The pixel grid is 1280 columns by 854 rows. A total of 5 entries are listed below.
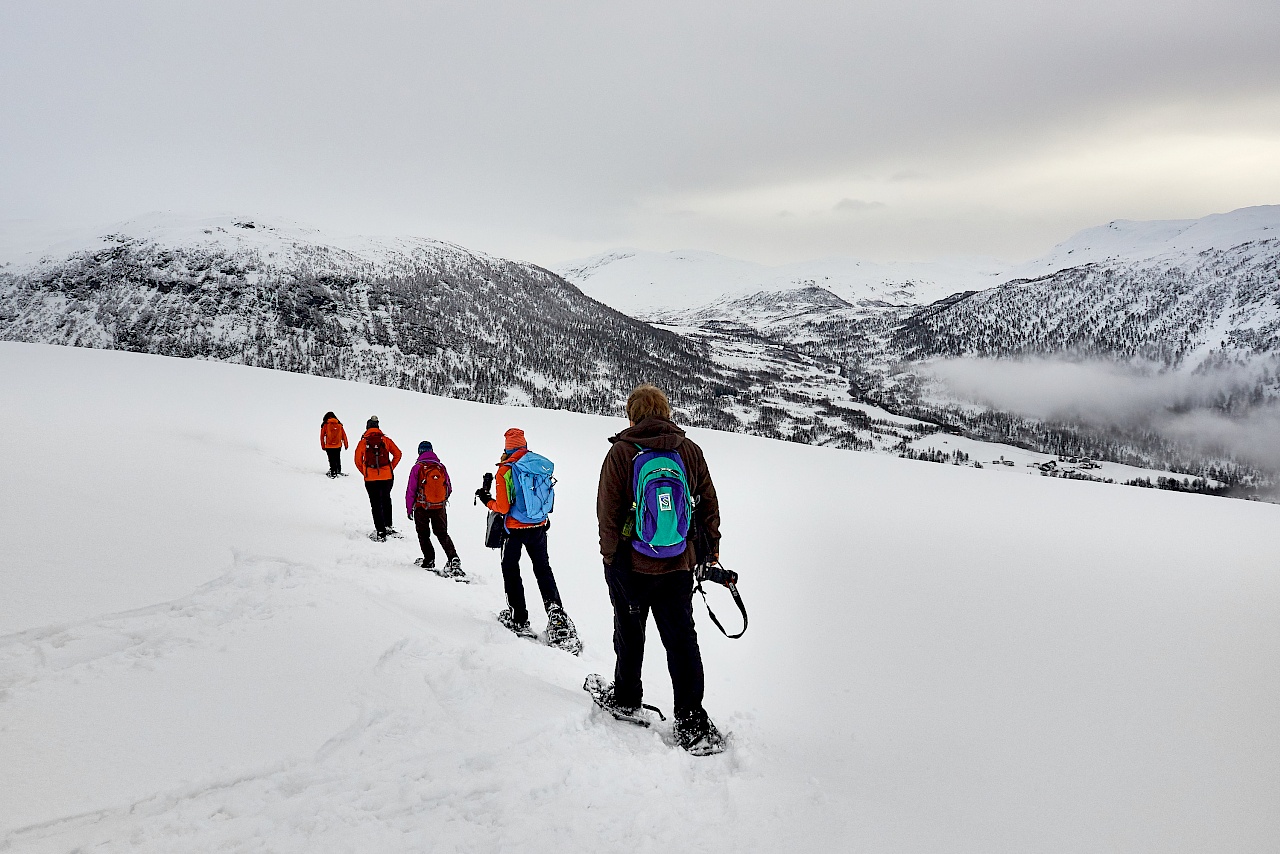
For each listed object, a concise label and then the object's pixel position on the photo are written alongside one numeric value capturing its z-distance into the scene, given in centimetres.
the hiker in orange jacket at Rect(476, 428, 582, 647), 632
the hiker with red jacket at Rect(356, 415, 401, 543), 945
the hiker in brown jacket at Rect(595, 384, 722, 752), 419
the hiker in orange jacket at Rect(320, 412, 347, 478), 1319
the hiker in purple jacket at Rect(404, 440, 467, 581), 833
